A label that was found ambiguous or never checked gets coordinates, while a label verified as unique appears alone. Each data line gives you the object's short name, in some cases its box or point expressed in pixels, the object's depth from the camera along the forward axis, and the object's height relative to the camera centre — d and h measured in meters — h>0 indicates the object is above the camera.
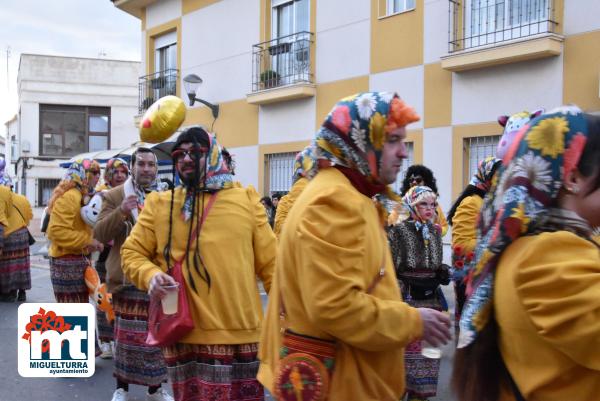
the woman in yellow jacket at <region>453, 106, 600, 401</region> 1.71 -0.23
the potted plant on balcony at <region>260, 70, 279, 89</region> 14.62 +2.40
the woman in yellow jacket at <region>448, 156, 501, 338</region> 5.56 -0.21
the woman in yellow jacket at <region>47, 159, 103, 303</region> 6.18 -0.47
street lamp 14.42 +2.24
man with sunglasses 3.44 -0.42
